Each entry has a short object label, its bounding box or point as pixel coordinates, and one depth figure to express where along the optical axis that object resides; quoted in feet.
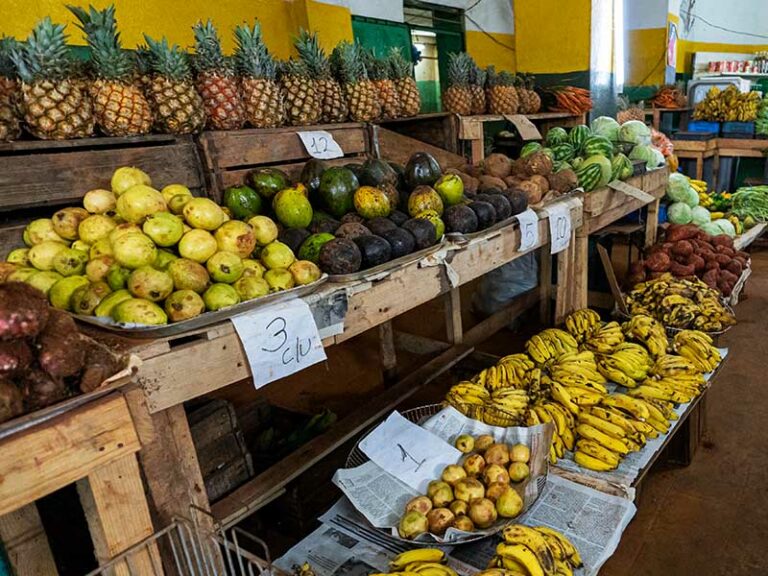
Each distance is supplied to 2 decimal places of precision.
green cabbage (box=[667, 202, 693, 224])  17.47
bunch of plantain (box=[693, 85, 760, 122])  26.11
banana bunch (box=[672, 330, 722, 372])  9.33
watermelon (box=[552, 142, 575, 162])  12.62
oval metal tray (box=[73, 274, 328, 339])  4.35
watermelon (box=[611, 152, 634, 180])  11.81
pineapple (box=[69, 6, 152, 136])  7.14
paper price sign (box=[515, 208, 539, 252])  8.31
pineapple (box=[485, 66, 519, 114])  15.64
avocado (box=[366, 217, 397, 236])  6.68
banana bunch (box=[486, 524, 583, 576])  4.82
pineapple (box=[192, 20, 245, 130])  8.38
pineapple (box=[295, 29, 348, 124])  9.98
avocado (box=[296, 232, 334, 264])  6.19
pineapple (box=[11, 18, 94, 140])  6.58
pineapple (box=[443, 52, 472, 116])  14.55
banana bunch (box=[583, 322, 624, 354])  9.49
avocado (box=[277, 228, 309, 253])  6.48
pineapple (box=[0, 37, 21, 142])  6.31
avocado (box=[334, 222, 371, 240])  6.50
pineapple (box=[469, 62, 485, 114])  14.96
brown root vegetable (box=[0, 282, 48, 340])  3.34
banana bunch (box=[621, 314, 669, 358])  9.54
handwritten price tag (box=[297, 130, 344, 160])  8.93
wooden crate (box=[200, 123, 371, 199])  7.84
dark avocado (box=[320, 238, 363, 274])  5.85
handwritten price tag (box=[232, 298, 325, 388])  4.74
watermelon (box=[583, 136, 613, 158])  12.09
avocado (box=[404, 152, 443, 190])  8.32
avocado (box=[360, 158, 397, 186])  7.88
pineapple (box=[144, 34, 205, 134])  7.69
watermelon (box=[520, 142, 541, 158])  12.89
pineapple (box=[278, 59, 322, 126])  9.54
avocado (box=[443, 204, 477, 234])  7.42
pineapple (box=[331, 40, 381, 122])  10.73
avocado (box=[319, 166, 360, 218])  7.41
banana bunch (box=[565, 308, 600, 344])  10.28
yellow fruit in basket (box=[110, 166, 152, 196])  5.88
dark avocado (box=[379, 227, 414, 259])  6.48
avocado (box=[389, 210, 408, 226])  7.20
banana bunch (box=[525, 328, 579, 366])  9.26
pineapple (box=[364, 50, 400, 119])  11.67
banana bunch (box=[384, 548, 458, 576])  4.84
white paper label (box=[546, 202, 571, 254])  9.13
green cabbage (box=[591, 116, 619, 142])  16.38
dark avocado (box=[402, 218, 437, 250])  6.79
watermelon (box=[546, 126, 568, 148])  13.61
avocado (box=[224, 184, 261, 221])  6.72
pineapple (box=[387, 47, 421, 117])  12.26
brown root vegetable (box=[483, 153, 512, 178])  10.44
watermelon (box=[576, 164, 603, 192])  11.10
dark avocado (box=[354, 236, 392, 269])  6.15
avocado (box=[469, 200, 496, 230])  7.73
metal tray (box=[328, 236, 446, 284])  5.77
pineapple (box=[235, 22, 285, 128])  8.80
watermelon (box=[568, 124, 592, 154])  12.97
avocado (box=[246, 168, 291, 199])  7.20
